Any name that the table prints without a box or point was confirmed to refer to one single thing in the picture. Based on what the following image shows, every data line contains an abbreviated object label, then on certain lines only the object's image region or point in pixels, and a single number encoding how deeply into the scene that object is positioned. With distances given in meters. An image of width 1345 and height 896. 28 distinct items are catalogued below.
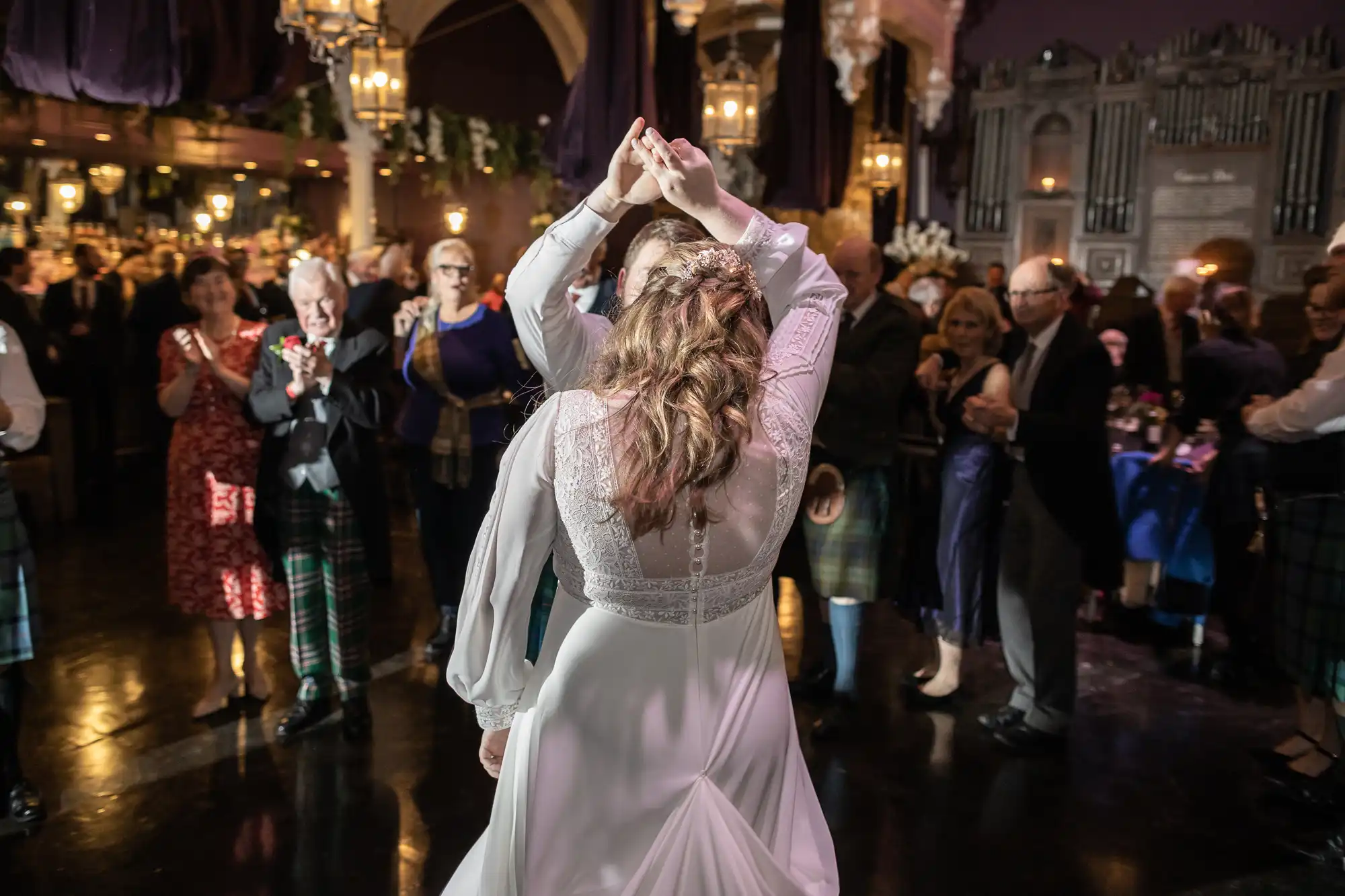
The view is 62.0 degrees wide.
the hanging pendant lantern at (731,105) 7.21
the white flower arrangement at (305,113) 9.52
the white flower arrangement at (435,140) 10.40
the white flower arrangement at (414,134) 10.18
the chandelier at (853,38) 10.14
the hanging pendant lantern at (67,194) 10.56
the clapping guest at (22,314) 5.54
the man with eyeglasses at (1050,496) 3.49
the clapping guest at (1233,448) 4.27
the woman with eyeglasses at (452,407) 4.12
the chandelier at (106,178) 10.96
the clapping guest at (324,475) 3.42
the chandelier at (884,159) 10.38
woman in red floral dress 3.62
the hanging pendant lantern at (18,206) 10.17
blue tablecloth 4.78
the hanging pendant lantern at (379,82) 6.54
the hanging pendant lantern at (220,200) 12.10
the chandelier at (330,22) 4.05
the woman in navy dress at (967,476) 3.76
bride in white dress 1.63
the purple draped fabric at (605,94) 5.11
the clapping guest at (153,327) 6.71
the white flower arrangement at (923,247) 12.66
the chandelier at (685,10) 5.53
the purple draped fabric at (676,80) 6.76
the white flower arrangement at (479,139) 10.75
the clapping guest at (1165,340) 5.46
